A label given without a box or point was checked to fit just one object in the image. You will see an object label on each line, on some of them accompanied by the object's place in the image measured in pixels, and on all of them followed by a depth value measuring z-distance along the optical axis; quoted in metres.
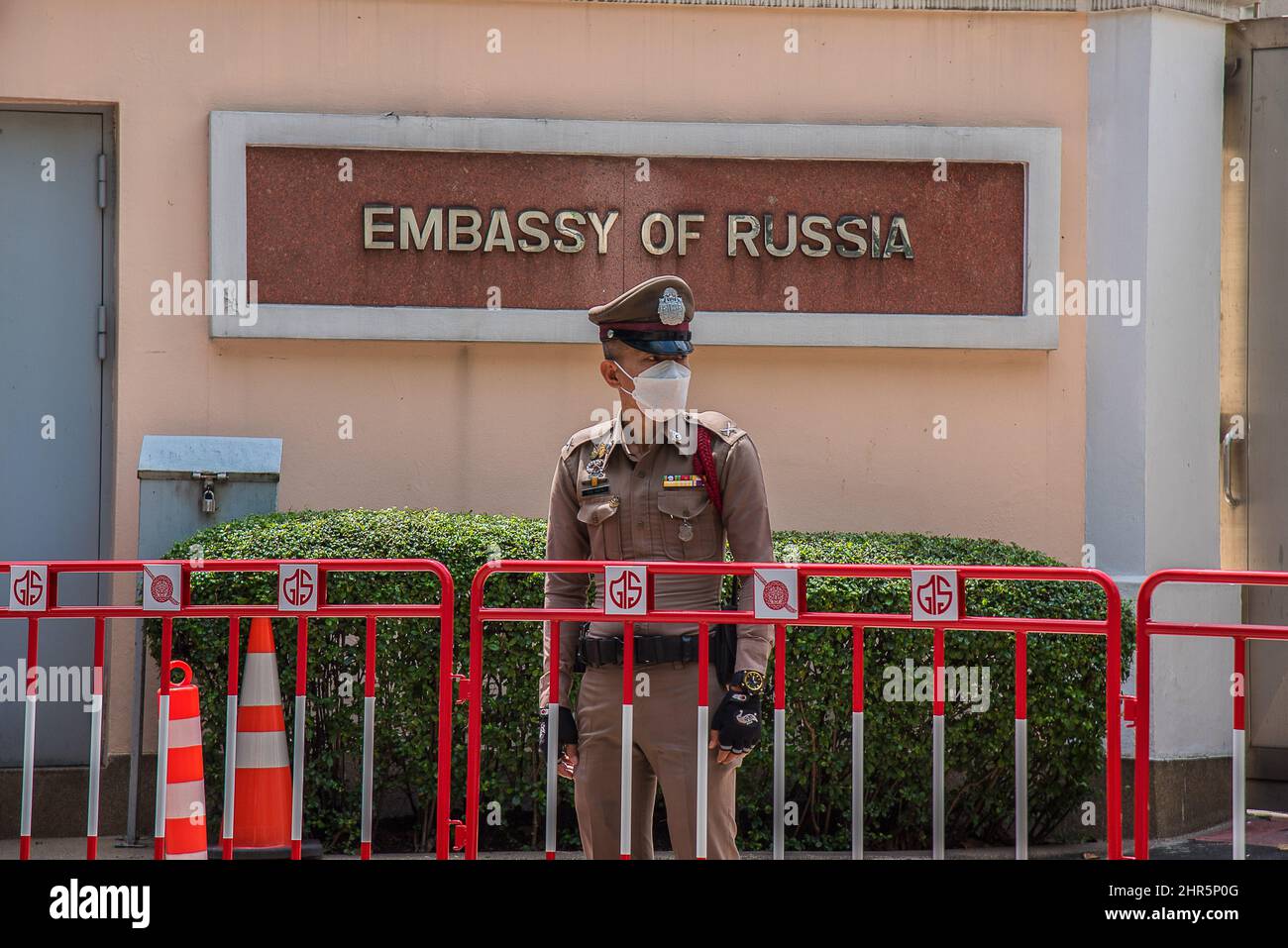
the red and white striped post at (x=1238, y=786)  5.04
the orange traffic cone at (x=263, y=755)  6.43
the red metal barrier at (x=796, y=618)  4.77
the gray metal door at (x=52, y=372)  7.92
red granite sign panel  8.00
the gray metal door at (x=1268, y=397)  8.17
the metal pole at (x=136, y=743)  7.22
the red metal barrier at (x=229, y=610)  5.30
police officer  4.70
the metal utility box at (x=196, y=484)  7.48
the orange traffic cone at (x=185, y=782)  5.86
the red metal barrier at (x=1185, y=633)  4.93
